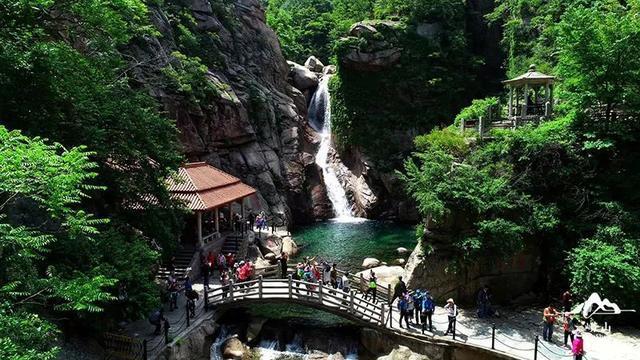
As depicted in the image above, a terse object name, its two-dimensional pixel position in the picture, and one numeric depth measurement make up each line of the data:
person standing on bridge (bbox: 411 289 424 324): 16.73
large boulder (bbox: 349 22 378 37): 44.91
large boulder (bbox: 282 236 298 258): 29.61
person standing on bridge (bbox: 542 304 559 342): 15.41
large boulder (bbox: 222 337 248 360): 16.73
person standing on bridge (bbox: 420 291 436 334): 16.17
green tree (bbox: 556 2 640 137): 18.97
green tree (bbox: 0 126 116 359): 7.98
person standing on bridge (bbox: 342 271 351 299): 19.30
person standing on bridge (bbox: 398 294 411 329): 16.50
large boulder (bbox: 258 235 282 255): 27.81
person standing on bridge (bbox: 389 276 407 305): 17.93
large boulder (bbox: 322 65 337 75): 54.31
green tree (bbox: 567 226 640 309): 16.38
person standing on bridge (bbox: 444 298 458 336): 15.63
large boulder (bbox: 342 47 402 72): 45.75
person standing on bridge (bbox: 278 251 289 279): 21.38
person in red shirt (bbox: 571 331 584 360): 13.74
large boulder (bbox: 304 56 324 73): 56.91
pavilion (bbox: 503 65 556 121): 23.00
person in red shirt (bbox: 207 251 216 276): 22.83
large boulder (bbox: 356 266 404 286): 22.44
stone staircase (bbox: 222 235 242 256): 26.06
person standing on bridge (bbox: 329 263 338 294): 20.11
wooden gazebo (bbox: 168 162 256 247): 23.39
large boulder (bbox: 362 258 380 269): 26.59
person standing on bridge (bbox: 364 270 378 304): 18.67
